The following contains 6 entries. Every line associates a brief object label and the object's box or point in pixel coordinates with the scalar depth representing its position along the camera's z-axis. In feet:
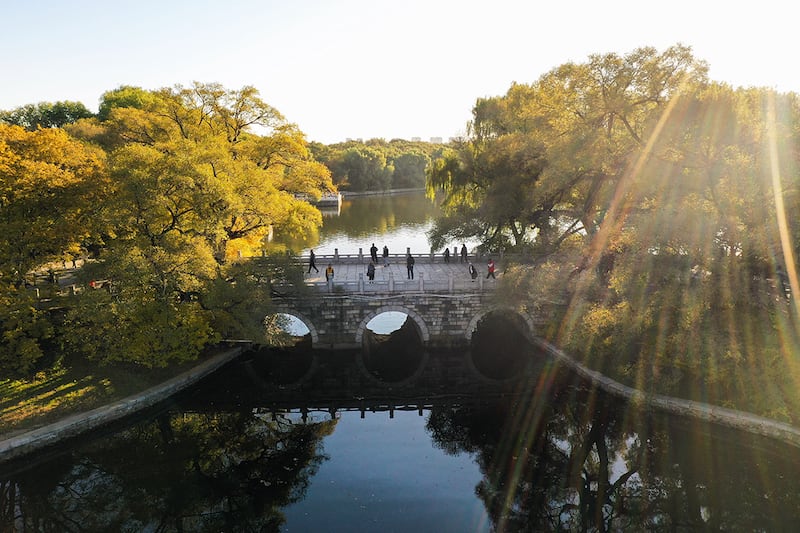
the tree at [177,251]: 68.49
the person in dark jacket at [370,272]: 90.27
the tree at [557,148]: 75.36
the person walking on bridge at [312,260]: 97.79
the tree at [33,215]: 67.41
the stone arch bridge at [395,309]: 87.86
